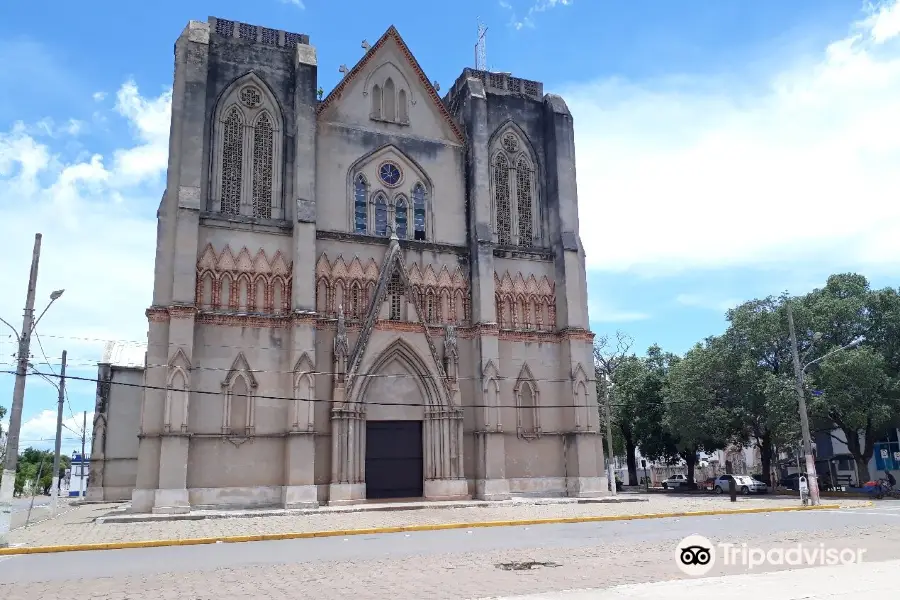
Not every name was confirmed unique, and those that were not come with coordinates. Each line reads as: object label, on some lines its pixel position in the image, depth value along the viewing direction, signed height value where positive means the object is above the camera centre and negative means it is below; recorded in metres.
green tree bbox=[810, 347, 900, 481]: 34.62 +2.54
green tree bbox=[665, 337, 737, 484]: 40.09 +2.53
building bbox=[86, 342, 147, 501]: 38.25 +0.73
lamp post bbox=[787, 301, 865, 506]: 28.52 +0.38
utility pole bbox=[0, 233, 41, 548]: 17.17 +0.98
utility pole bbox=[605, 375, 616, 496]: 36.26 -0.92
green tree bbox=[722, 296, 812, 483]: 37.20 +4.43
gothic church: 27.27 +6.31
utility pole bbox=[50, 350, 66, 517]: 32.56 +0.63
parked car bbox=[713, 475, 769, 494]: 43.78 -2.26
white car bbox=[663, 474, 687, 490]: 53.19 -2.47
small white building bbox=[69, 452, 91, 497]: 47.33 -1.30
